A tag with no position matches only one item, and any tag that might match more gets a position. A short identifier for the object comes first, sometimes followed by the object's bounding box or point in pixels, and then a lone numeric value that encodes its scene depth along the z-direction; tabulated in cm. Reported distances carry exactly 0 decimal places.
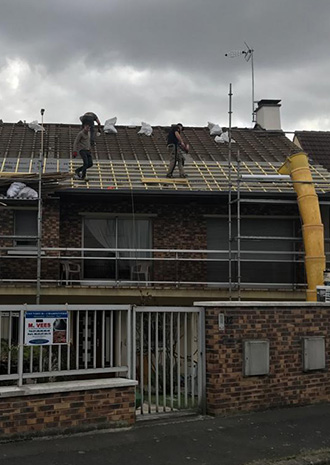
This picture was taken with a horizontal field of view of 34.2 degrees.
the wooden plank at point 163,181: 1367
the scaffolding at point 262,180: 1138
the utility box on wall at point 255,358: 833
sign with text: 712
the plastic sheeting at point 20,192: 1208
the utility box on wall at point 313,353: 884
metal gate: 786
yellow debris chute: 1197
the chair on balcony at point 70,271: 1313
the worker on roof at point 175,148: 1420
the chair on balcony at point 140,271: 1360
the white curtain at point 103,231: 1380
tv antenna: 1973
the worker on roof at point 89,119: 1410
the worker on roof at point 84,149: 1366
